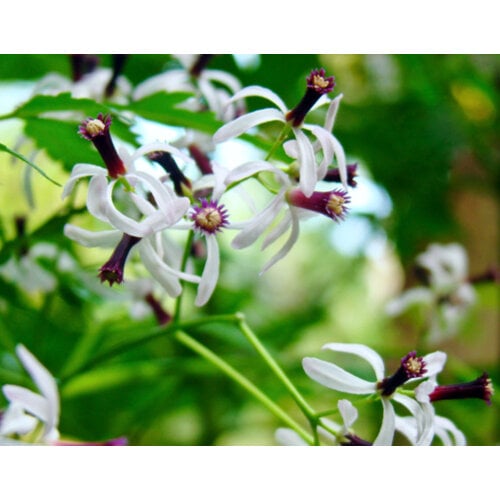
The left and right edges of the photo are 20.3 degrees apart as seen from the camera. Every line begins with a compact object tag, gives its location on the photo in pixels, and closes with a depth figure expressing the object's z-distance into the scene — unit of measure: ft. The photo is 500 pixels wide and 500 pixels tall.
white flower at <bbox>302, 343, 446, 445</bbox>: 0.60
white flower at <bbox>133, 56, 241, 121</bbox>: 0.72
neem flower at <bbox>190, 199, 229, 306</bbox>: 0.59
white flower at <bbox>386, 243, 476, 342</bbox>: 0.91
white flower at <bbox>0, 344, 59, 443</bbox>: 0.58
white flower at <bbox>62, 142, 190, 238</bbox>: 0.57
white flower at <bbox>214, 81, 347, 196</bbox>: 0.59
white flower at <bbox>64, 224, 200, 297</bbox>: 0.59
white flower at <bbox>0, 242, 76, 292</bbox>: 0.74
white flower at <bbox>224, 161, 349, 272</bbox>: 0.59
